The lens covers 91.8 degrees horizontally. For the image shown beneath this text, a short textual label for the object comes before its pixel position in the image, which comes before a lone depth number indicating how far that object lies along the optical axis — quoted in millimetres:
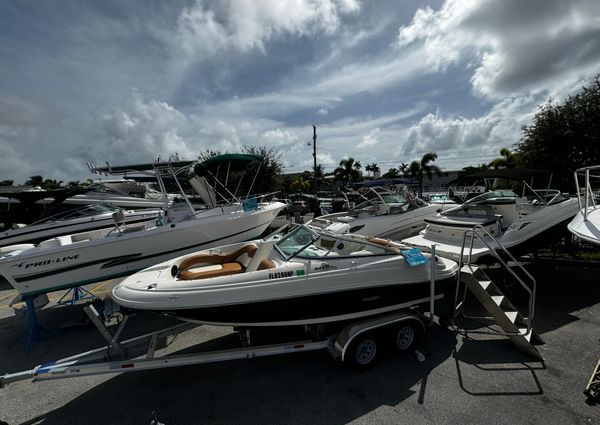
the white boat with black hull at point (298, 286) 3160
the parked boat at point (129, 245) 4707
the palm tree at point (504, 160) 26656
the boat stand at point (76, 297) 5978
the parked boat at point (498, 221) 5492
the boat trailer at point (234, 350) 2918
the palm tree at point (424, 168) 37641
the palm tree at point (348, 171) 41312
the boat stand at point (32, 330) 4364
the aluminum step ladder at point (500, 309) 3521
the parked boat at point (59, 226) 7562
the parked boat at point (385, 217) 7270
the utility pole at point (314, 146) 26875
